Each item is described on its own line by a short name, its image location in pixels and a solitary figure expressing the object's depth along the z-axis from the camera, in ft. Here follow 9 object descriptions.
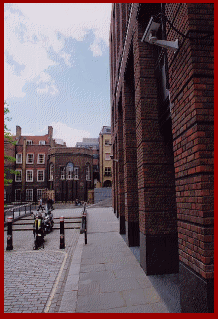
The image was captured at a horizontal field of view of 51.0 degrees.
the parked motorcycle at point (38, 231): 27.34
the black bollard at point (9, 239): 26.48
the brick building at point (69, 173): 121.29
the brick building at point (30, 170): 130.72
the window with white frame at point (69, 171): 124.16
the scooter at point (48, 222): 36.80
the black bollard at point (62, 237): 26.76
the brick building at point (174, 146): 8.74
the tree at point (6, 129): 60.75
